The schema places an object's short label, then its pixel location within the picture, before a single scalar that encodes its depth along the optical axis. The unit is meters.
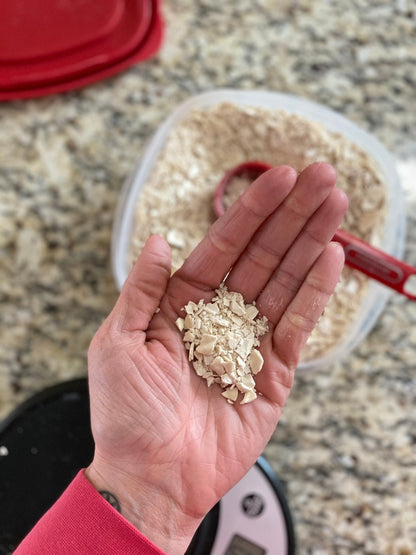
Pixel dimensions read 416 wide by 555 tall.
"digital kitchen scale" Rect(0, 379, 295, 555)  0.77
